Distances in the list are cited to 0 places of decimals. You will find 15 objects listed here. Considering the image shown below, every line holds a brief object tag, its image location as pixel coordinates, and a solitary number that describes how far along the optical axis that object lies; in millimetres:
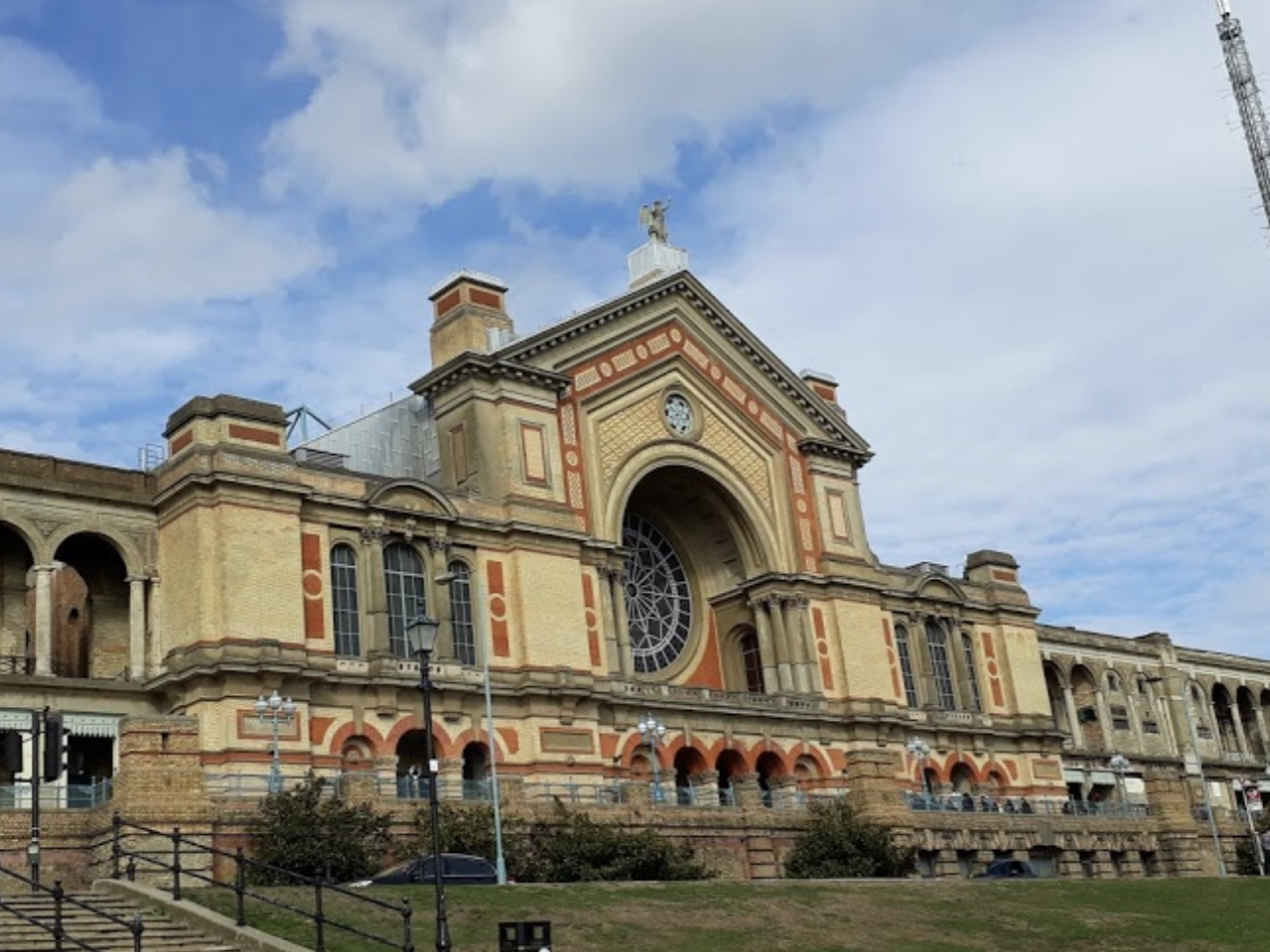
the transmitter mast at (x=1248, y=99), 68562
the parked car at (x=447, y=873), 31656
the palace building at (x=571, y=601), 46594
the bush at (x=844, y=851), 45031
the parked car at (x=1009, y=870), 44406
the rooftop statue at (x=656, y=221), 67312
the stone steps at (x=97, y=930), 22469
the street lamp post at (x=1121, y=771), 62638
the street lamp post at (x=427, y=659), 24967
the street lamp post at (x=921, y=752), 62062
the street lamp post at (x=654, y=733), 52125
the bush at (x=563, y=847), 38469
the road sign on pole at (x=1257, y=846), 59178
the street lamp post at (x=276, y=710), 43250
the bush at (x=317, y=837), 35219
